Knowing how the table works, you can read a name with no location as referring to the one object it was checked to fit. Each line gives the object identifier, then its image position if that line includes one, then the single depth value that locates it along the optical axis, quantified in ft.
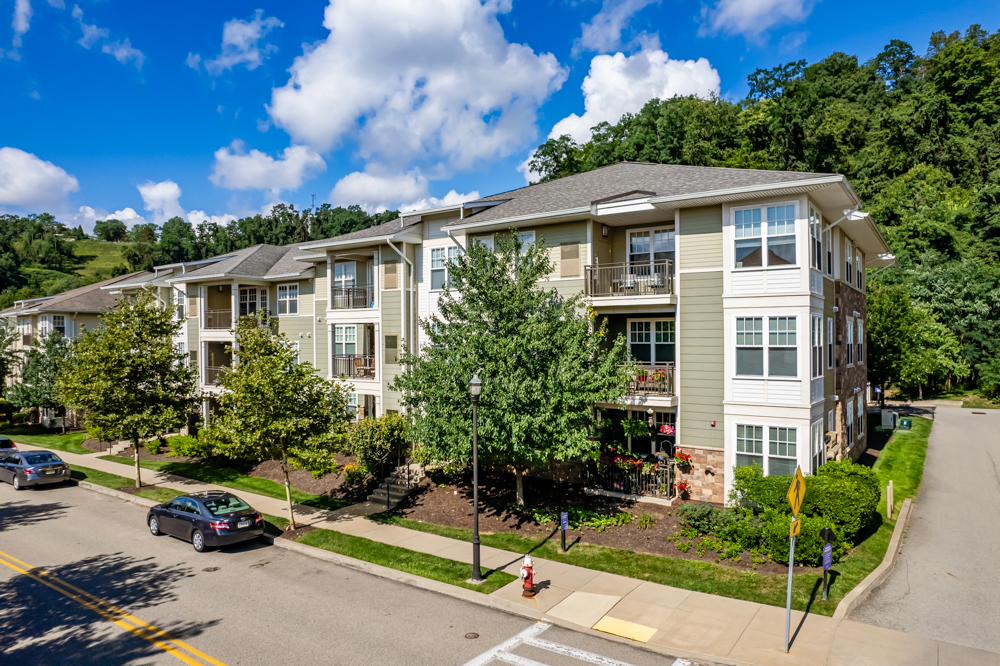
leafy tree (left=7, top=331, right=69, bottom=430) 124.57
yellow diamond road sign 33.32
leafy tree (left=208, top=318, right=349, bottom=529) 57.26
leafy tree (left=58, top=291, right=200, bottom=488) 75.25
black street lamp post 43.74
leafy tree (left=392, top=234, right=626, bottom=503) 50.85
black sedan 53.11
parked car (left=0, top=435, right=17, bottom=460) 101.60
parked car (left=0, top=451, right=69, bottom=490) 80.28
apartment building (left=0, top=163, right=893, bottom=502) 54.90
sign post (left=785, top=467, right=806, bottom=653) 33.17
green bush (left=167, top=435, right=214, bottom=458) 96.99
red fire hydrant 40.50
